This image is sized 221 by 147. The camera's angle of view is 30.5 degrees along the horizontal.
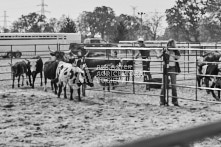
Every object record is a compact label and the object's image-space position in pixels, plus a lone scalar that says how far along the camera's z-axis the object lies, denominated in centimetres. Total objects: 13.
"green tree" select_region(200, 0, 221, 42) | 6141
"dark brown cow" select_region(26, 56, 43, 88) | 1403
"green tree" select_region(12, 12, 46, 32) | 8531
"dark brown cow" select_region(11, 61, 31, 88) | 1408
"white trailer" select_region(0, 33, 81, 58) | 4238
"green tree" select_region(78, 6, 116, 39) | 9006
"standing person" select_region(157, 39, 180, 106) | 935
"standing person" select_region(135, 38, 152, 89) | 1224
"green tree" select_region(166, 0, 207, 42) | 6581
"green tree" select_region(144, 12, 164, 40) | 7744
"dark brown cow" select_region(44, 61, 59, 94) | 1176
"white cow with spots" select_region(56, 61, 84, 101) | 1059
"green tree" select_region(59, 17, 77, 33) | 5794
